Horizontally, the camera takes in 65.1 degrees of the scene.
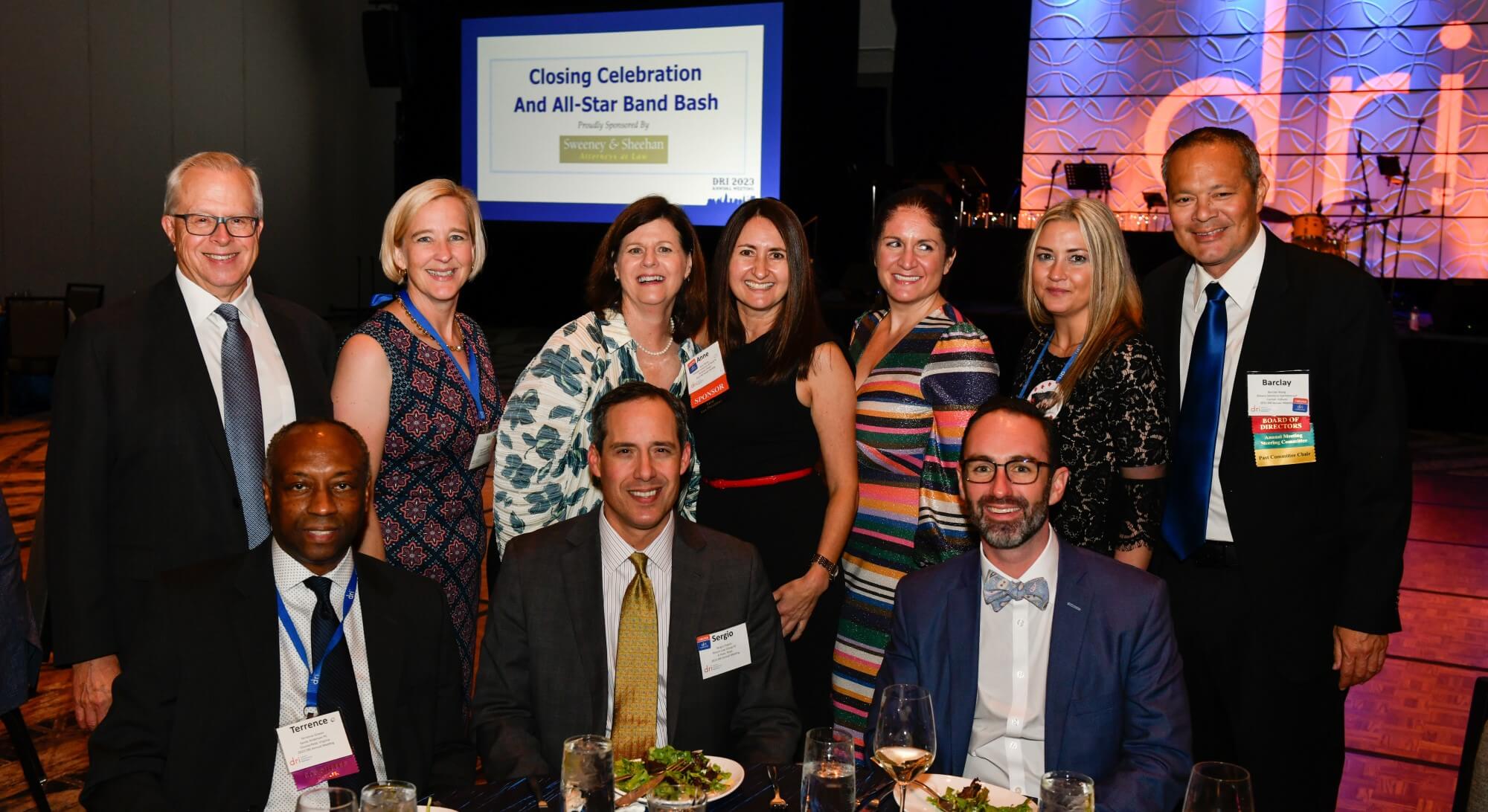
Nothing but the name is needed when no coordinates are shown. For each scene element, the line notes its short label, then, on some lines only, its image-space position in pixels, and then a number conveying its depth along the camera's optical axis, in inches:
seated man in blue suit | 88.0
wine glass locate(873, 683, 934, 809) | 67.7
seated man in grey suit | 92.8
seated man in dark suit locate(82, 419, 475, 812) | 81.4
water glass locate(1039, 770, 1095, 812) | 60.1
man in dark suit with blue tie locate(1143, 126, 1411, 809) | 104.3
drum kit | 502.0
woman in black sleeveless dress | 119.4
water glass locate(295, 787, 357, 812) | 57.5
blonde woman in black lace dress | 107.7
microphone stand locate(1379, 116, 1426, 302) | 525.0
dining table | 68.7
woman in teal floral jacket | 113.5
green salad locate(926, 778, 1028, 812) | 63.6
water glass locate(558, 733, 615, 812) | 59.0
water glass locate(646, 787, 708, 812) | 58.7
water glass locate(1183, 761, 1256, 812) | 58.6
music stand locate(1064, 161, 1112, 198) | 542.9
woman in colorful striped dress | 116.4
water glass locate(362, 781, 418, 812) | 58.1
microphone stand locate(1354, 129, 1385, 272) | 524.1
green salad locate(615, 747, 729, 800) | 65.0
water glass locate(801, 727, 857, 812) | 60.4
